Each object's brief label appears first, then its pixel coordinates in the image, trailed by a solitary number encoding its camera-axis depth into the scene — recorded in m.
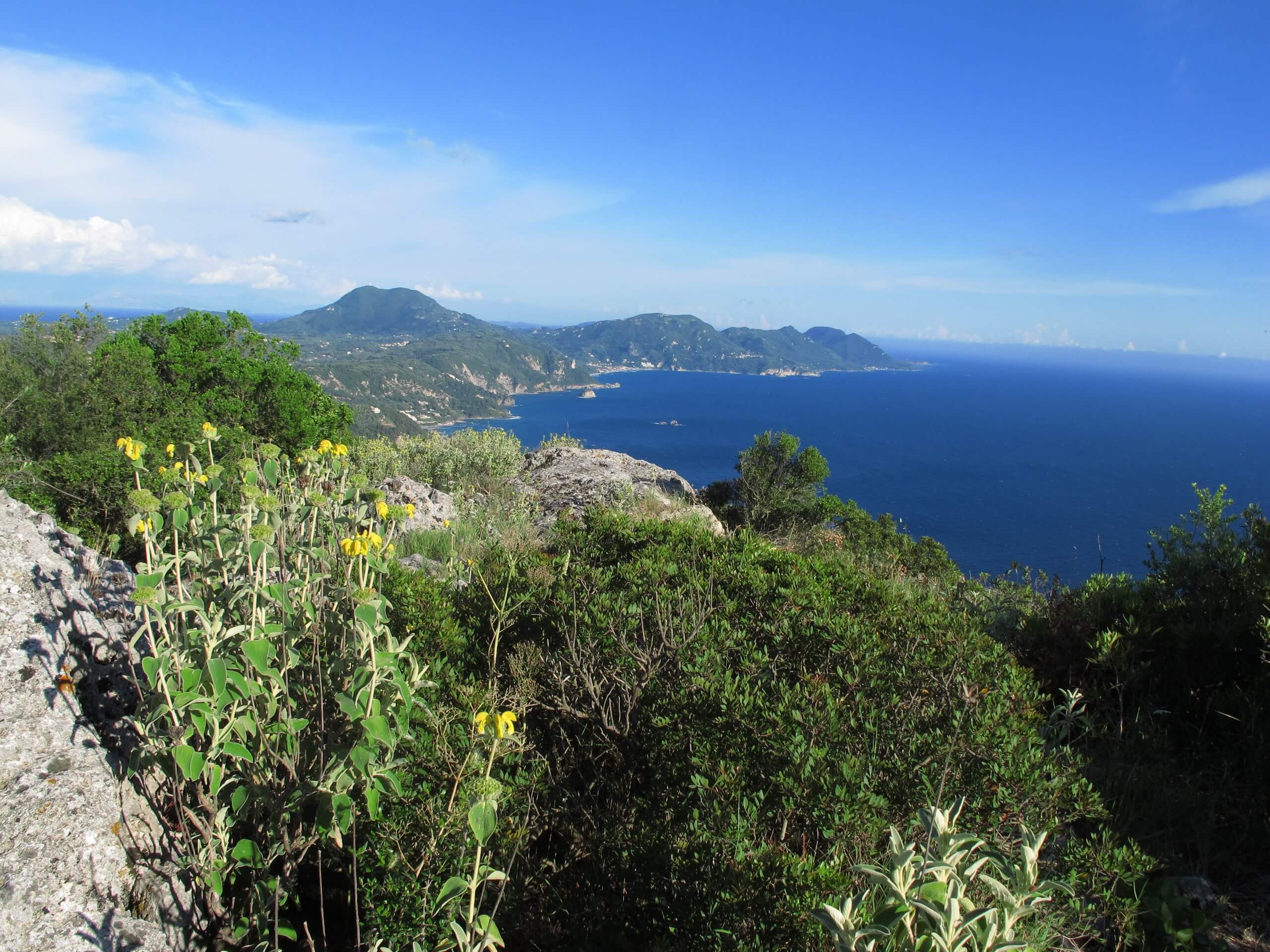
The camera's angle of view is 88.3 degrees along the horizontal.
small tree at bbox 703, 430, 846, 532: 19.02
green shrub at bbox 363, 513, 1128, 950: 2.26
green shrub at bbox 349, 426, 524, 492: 13.52
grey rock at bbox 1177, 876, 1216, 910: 2.69
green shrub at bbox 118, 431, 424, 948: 2.30
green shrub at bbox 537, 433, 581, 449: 17.45
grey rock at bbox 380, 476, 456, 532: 9.23
